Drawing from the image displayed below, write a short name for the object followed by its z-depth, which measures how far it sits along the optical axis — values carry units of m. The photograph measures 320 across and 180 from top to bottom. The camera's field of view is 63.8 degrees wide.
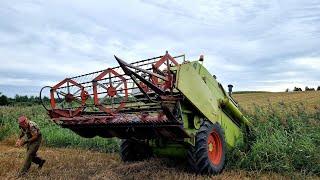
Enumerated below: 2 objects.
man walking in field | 5.22
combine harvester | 4.35
